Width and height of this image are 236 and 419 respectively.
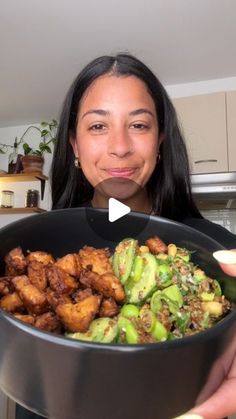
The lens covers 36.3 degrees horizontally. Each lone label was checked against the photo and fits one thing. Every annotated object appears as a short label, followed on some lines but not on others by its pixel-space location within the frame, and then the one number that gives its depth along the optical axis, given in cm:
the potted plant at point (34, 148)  298
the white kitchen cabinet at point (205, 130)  214
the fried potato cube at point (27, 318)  33
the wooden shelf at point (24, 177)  295
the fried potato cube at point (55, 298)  35
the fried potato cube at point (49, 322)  31
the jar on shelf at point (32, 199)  303
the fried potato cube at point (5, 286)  37
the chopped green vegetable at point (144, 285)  37
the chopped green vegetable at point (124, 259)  39
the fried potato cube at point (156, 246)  44
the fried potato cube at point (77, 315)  32
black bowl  25
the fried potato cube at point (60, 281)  37
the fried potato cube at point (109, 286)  36
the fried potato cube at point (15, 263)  40
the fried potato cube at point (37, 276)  37
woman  72
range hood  206
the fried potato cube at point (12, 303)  35
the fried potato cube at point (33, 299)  35
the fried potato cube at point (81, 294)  35
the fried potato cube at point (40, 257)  41
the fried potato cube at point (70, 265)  39
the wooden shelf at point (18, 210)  300
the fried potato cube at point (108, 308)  34
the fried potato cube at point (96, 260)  40
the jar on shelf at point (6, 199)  315
